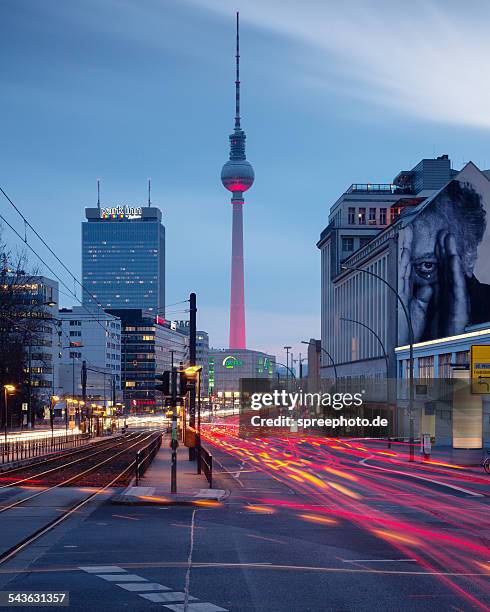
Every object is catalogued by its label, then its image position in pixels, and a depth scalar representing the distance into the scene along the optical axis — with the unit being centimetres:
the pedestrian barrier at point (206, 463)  3497
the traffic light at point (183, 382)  3351
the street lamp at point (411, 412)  5305
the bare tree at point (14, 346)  7750
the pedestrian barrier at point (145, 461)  3628
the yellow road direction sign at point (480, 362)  5312
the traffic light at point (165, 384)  3166
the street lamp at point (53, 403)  10954
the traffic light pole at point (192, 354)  4864
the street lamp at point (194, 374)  3444
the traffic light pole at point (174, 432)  3119
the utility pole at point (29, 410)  11011
